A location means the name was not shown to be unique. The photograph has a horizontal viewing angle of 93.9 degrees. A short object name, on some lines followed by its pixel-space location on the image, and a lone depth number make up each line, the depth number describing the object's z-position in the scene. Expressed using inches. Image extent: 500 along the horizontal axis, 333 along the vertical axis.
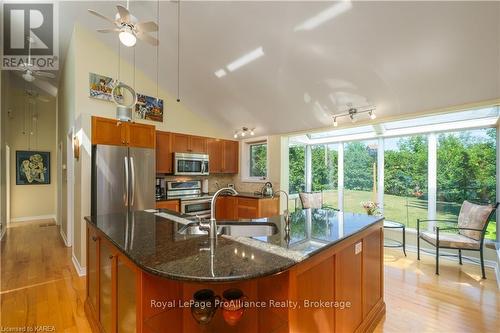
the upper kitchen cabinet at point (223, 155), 200.5
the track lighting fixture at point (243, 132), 191.6
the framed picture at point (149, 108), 160.7
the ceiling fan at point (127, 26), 73.6
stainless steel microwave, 170.9
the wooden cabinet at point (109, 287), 50.0
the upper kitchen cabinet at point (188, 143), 174.5
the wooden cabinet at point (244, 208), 175.0
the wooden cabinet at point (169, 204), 155.2
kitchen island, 44.8
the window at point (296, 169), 207.5
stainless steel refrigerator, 118.9
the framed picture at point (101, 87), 136.4
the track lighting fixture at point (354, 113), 129.0
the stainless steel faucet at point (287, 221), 65.5
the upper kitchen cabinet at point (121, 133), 122.5
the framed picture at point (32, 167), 234.7
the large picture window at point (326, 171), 203.5
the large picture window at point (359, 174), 184.7
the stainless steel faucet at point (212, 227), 56.7
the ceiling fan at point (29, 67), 148.6
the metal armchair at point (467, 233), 117.8
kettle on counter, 184.4
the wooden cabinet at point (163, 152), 164.4
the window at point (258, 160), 209.0
